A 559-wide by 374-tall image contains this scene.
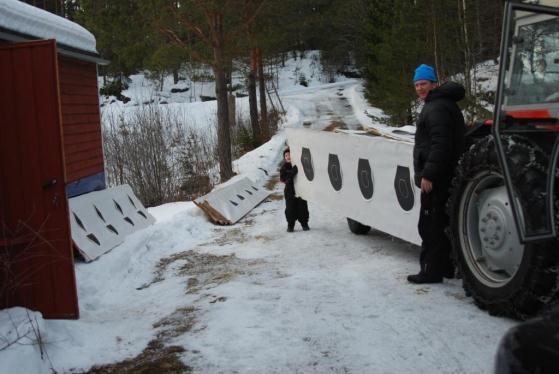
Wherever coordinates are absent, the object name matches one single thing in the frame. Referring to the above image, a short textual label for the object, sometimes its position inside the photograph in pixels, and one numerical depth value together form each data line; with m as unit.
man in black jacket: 5.05
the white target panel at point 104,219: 7.27
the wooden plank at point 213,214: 9.66
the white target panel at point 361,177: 6.30
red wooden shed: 4.68
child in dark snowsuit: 8.73
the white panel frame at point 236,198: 10.05
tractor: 3.62
